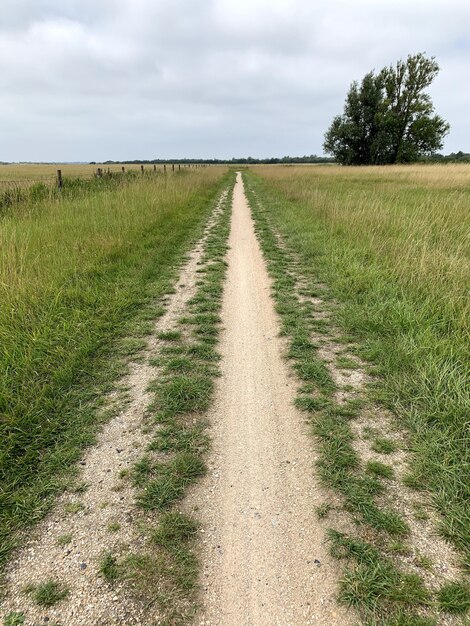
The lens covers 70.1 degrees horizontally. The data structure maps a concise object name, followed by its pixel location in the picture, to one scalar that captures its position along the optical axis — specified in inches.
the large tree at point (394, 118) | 1620.3
